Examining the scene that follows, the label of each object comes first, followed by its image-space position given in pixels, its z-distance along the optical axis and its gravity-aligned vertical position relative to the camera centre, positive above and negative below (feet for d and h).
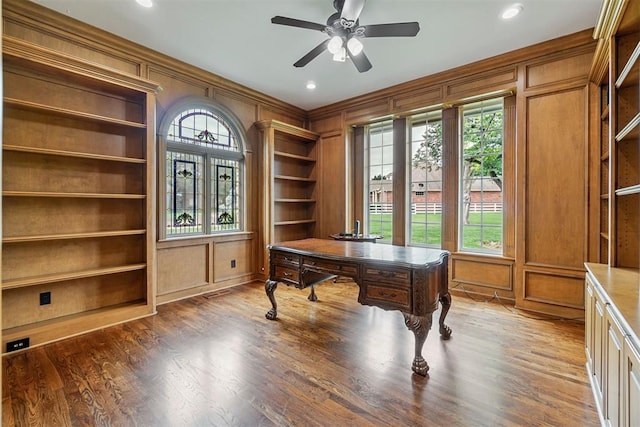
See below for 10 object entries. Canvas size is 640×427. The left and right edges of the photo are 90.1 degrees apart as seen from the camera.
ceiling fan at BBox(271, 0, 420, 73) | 8.76 +5.31
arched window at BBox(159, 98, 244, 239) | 13.25 +1.92
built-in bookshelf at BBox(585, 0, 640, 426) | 5.95 -0.16
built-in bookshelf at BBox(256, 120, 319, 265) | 16.25 +1.74
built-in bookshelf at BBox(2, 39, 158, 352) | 9.48 +0.49
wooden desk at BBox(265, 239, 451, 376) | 7.97 -1.72
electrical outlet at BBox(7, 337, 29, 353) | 8.97 -3.77
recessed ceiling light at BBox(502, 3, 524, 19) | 9.68 +6.22
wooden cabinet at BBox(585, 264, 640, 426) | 4.79 -2.34
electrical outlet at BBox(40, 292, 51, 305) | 10.08 -2.73
